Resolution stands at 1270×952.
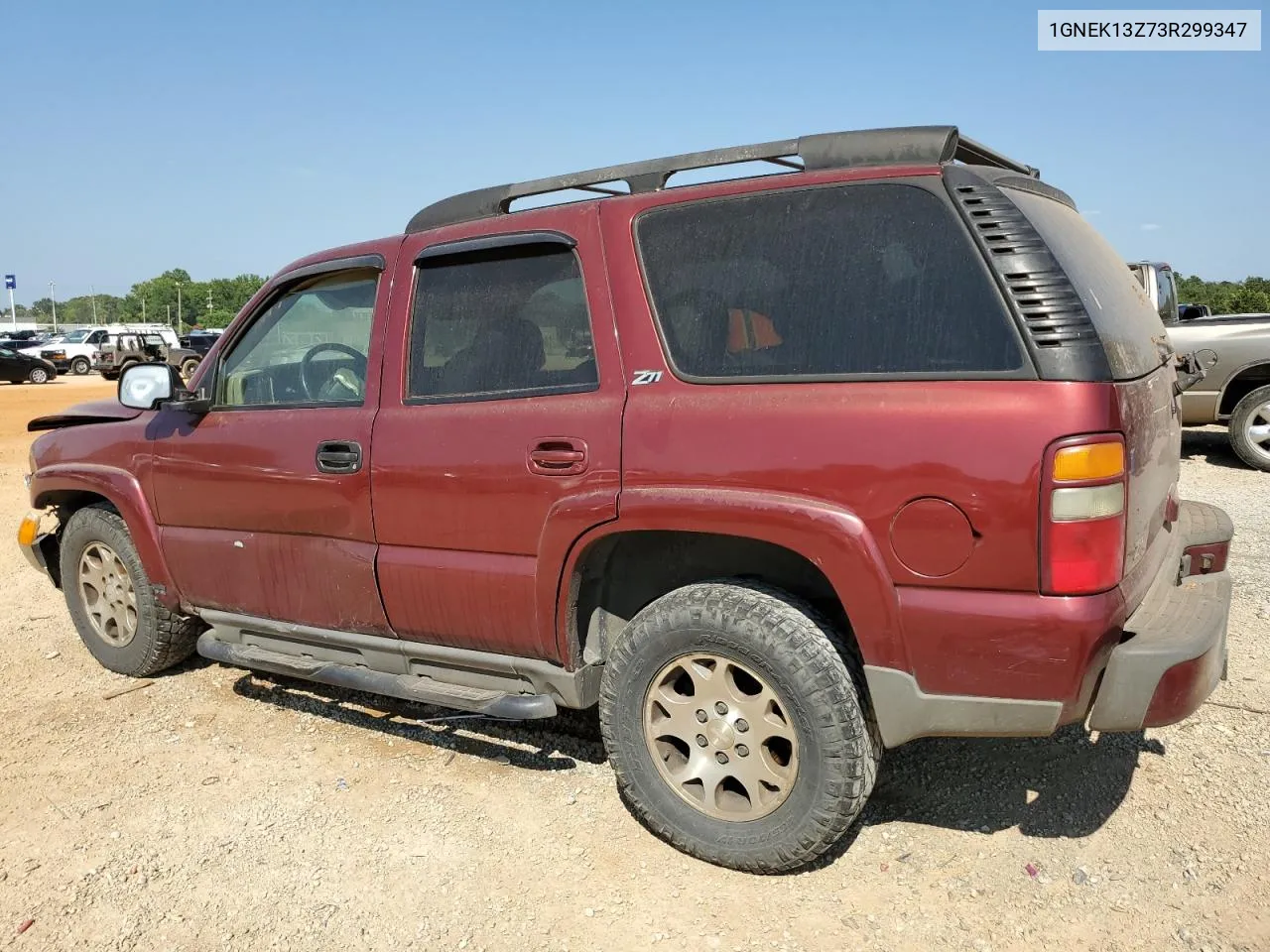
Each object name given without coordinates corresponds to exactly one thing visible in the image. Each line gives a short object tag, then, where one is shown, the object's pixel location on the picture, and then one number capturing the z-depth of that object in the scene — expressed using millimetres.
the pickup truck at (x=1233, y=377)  9203
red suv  2451
